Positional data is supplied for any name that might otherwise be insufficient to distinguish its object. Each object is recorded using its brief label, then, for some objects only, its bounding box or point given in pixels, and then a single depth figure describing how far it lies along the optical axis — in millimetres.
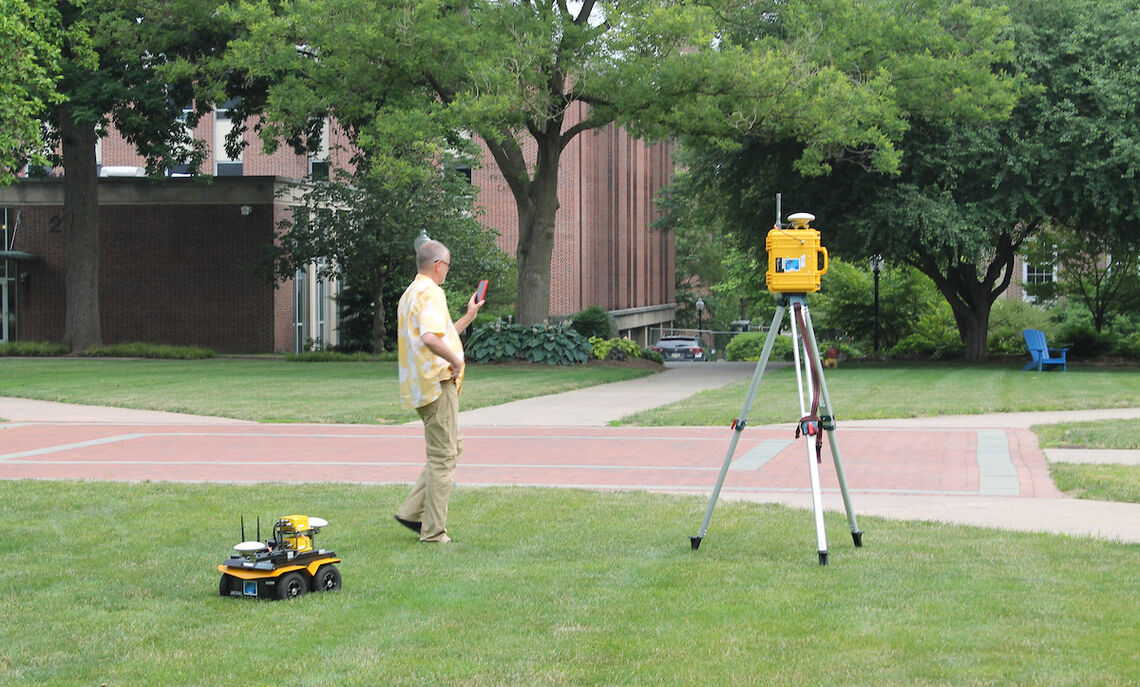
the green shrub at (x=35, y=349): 34812
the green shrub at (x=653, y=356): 33656
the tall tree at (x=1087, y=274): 35656
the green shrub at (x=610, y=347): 31719
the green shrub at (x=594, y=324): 35406
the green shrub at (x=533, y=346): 29656
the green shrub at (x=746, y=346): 50906
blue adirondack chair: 28906
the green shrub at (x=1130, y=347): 33031
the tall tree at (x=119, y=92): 30031
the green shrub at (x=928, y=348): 35812
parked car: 58028
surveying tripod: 6820
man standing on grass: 7398
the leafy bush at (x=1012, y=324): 36719
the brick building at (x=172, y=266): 39375
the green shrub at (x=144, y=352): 34500
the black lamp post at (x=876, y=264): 33656
